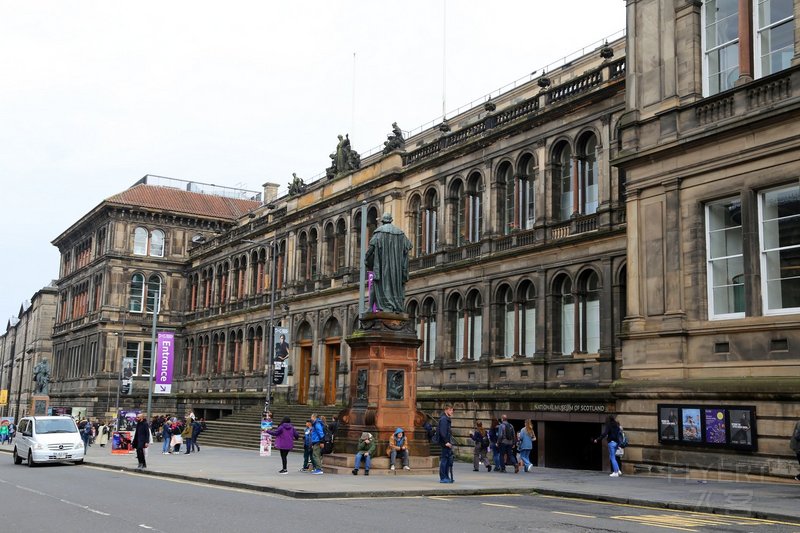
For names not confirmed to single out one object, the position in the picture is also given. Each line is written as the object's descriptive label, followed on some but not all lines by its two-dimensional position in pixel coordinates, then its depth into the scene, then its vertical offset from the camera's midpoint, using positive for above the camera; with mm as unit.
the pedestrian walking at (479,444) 27688 -1517
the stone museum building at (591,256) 21297 +4974
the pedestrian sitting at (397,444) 22484 -1263
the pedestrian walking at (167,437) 38969 -2093
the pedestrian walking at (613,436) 23078 -973
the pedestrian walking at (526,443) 26609 -1383
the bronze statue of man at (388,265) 24484 +3531
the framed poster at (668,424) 22266 -624
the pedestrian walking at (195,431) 40688 -1898
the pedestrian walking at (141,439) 27312 -1541
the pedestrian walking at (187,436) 39125 -2036
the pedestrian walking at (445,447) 20625 -1208
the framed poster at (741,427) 20469 -597
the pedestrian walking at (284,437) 24406 -1251
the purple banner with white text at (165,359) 60125 +1984
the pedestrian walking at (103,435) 49000 -2640
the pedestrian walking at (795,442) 18125 -812
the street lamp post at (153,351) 52191 +2287
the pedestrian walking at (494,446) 27055 -1530
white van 29858 -1836
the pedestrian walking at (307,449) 24216 -1574
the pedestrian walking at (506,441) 26531 -1333
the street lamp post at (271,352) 47412 +2180
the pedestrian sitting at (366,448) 22328 -1378
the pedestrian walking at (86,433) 44959 -2340
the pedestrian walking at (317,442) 23453 -1319
